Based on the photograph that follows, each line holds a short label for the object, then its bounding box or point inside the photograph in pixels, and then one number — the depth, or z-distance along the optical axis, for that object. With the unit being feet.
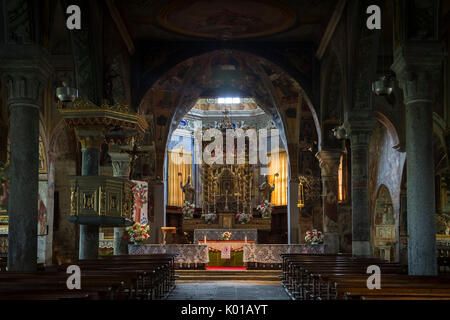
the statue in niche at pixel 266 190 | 92.23
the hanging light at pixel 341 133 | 51.06
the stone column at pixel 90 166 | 44.45
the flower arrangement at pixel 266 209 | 86.84
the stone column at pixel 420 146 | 32.73
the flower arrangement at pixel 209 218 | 87.50
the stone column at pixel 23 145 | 32.27
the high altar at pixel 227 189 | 92.63
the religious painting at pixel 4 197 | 65.05
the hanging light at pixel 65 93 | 38.09
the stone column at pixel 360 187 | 51.62
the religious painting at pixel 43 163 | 63.93
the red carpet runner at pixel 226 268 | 68.73
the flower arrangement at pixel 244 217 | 85.30
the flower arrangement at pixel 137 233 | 62.80
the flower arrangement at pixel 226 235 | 75.56
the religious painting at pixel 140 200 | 63.46
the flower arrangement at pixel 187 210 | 87.10
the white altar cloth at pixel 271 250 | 64.08
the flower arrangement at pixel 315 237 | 66.90
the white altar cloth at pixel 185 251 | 62.80
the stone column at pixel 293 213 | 79.51
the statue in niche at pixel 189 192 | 93.44
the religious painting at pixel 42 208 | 63.87
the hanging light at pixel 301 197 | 78.57
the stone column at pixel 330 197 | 62.95
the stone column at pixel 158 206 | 79.77
